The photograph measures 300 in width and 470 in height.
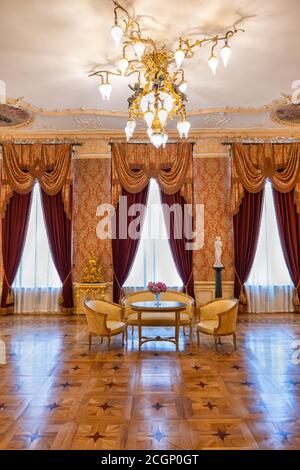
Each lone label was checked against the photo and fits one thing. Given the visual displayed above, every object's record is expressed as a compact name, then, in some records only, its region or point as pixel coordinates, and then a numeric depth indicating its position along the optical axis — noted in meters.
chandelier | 4.20
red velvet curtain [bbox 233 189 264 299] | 7.98
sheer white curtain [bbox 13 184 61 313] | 8.15
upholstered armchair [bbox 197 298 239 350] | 5.07
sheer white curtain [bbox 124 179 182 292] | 8.15
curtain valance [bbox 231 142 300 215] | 7.96
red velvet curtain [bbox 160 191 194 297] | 7.92
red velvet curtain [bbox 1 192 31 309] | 8.01
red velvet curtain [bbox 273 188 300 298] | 7.96
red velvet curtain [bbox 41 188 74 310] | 7.99
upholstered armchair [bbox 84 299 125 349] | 5.13
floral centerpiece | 5.65
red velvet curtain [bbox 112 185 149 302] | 7.95
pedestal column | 7.52
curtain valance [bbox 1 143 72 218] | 8.04
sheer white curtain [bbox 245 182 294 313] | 8.09
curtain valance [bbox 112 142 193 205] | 7.99
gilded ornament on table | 7.74
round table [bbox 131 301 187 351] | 5.25
